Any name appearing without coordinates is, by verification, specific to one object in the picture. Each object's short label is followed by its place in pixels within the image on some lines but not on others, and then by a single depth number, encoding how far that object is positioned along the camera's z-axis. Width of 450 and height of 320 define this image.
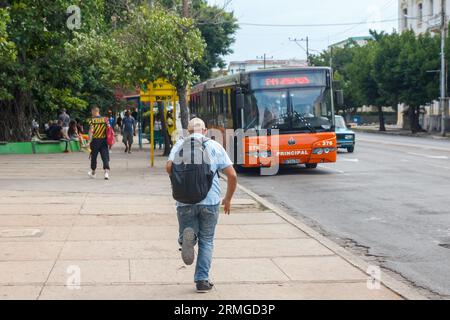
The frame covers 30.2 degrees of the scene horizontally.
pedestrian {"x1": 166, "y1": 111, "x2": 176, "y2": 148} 30.95
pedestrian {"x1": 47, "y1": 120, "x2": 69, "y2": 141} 35.56
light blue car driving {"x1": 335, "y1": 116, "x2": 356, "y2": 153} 32.56
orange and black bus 22.19
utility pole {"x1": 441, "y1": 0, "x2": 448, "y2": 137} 52.47
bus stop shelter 25.31
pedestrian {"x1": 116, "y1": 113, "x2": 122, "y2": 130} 50.69
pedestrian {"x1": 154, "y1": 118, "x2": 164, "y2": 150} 36.41
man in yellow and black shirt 19.72
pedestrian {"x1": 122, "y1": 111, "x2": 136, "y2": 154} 33.56
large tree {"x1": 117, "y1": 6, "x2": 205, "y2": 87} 24.88
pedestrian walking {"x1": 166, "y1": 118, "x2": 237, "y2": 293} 7.80
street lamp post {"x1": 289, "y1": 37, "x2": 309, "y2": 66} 105.06
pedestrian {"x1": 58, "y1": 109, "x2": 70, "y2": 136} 36.08
